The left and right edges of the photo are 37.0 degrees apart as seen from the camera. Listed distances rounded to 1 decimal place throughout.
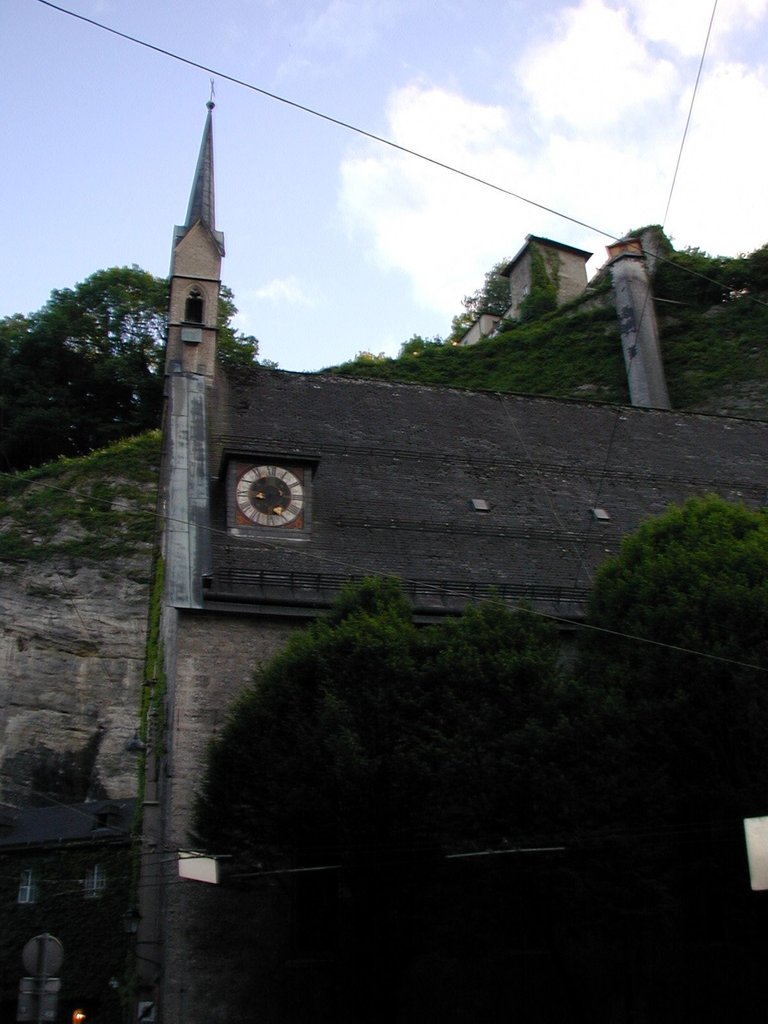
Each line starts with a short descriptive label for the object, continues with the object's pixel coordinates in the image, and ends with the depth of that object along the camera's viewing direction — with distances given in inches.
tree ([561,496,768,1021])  543.5
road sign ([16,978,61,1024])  434.9
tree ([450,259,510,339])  2532.0
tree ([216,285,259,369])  1766.7
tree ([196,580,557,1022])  550.0
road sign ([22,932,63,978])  436.8
